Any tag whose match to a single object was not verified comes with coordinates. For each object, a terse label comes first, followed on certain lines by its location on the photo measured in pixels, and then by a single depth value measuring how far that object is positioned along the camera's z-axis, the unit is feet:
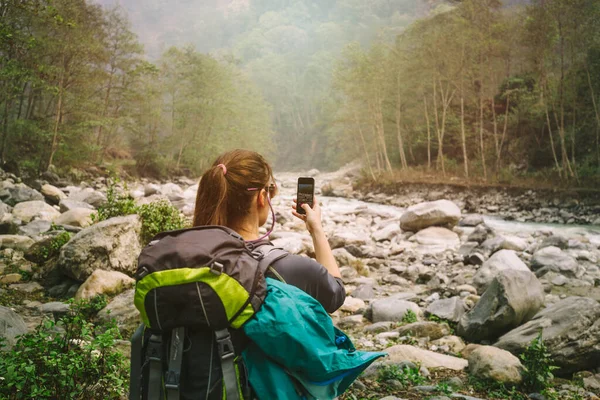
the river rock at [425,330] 13.71
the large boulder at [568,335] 10.87
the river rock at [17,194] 30.14
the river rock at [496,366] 9.80
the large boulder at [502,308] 12.89
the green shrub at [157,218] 17.08
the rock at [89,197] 32.50
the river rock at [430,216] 34.45
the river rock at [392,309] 15.49
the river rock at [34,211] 25.96
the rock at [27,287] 14.46
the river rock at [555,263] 21.34
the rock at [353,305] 16.93
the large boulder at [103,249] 14.96
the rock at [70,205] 28.78
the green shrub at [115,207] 18.21
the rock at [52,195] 34.63
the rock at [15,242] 19.10
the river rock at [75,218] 22.29
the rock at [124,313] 11.84
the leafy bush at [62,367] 5.89
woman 4.21
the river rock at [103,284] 13.66
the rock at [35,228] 22.06
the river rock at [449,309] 15.03
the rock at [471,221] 37.45
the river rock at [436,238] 30.55
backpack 3.47
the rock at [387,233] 33.35
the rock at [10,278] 15.01
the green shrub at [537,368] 9.56
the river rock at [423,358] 10.93
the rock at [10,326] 7.63
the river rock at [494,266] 18.20
